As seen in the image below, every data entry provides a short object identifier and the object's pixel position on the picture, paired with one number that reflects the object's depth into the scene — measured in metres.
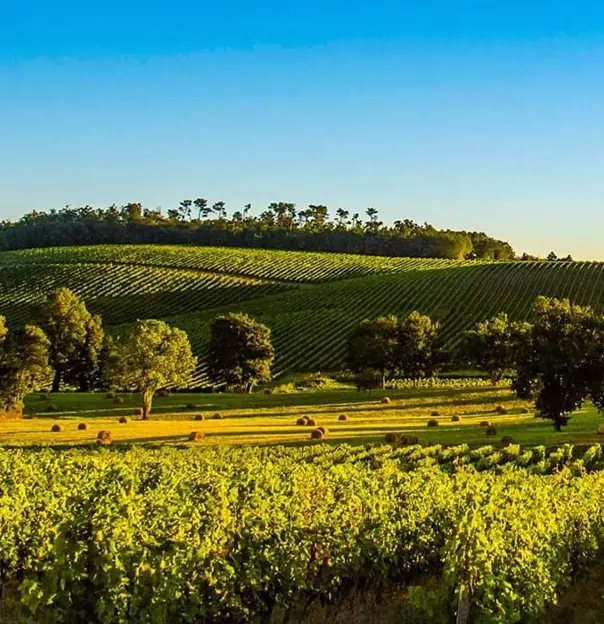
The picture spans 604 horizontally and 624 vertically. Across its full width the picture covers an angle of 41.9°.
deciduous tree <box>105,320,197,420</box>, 67.69
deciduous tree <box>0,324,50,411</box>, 67.50
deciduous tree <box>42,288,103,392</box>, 91.38
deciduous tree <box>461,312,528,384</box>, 86.50
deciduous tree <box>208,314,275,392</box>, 90.31
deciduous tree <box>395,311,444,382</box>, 92.12
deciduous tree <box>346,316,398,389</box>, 90.31
